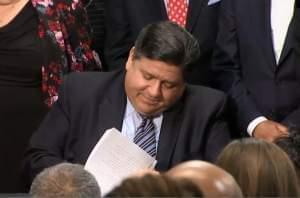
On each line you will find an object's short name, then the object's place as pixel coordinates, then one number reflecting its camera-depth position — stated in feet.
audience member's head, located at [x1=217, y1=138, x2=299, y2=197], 13.09
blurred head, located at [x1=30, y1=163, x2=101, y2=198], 12.83
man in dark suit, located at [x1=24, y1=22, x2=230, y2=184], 19.85
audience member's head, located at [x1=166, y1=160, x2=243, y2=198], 10.24
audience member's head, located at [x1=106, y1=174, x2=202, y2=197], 9.72
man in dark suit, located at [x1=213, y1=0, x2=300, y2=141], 23.41
